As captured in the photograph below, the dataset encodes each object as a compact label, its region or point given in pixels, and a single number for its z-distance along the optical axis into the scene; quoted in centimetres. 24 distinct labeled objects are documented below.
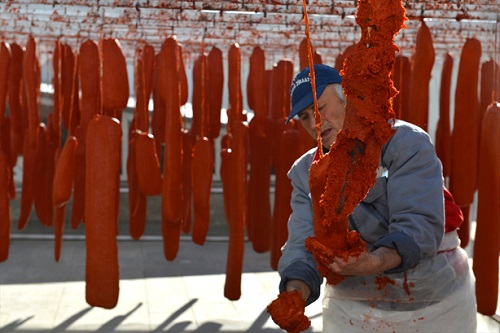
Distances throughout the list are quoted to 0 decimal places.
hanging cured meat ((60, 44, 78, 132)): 430
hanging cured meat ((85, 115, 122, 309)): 297
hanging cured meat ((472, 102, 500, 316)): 352
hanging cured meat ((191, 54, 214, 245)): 405
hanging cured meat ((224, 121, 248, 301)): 372
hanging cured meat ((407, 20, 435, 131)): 347
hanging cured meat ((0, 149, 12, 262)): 384
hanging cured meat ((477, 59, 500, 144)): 433
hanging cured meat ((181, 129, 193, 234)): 471
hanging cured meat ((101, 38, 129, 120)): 311
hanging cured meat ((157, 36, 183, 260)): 349
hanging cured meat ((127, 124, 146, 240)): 447
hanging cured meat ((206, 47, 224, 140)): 440
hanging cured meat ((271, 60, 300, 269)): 406
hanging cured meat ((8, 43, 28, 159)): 449
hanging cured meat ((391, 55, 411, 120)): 421
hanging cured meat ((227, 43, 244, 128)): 386
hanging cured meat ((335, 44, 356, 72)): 402
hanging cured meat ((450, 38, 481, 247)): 378
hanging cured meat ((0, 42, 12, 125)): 385
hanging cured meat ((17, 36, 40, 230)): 404
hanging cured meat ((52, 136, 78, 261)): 336
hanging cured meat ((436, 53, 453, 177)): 423
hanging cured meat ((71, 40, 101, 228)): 351
